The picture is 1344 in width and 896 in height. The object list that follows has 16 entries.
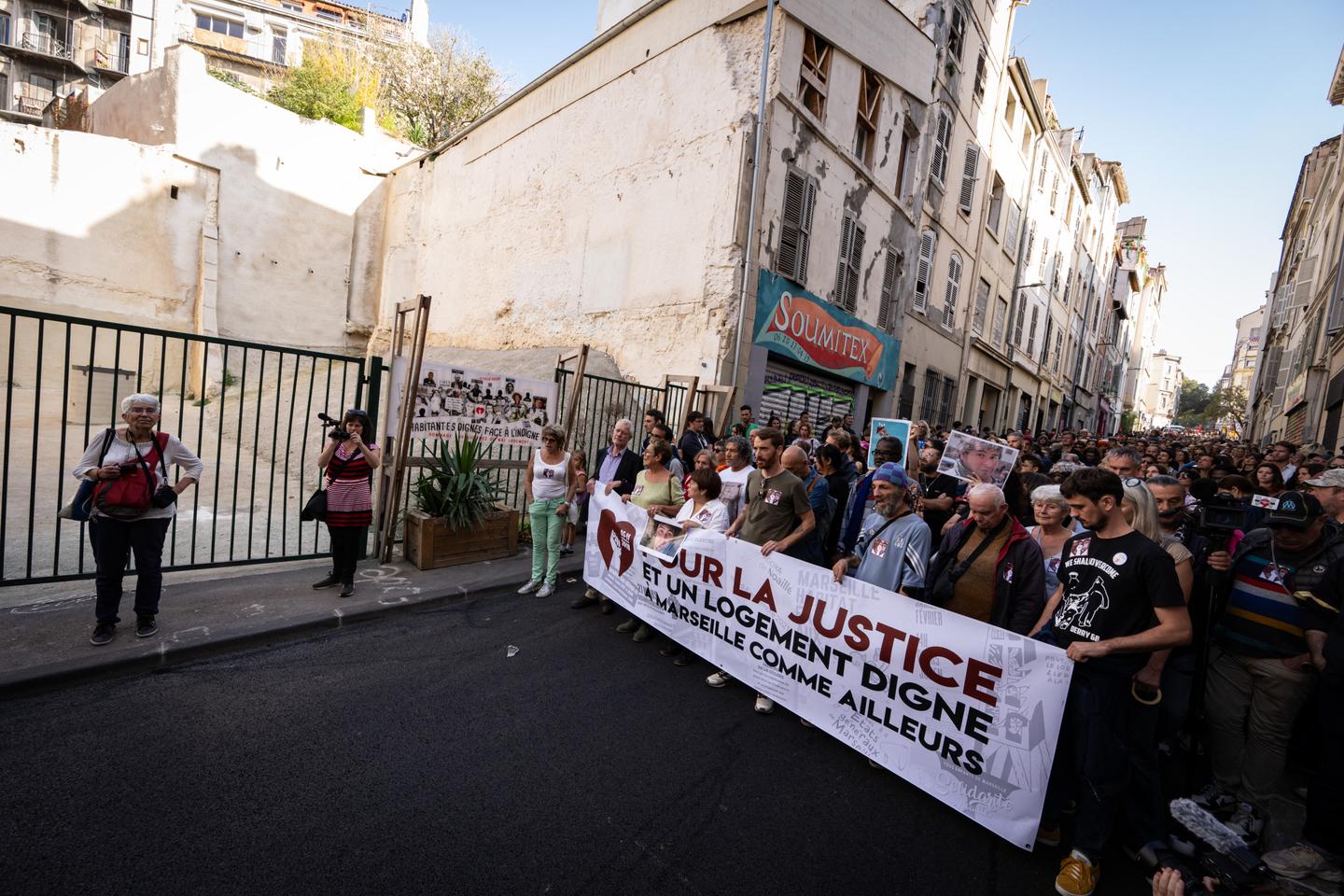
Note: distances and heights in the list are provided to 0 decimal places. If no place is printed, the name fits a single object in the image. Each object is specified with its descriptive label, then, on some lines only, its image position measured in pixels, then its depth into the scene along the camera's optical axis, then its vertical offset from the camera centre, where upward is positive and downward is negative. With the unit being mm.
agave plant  6195 -1019
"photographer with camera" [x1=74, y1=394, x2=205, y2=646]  3771 -935
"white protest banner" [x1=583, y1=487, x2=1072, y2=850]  2850 -1323
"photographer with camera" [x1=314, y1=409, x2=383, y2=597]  5016 -929
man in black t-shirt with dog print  2553 -765
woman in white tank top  5605 -939
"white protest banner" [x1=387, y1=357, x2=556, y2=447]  6031 -118
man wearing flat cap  3715 -638
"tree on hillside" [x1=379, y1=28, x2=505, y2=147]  27766 +14223
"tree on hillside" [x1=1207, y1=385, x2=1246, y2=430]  43688 +5479
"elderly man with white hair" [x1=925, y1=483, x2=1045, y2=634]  3148 -644
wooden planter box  5957 -1564
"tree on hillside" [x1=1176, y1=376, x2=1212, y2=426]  75250 +10214
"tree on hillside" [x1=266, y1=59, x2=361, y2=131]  26703 +12645
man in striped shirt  2941 -874
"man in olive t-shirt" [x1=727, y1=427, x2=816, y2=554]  4293 -558
